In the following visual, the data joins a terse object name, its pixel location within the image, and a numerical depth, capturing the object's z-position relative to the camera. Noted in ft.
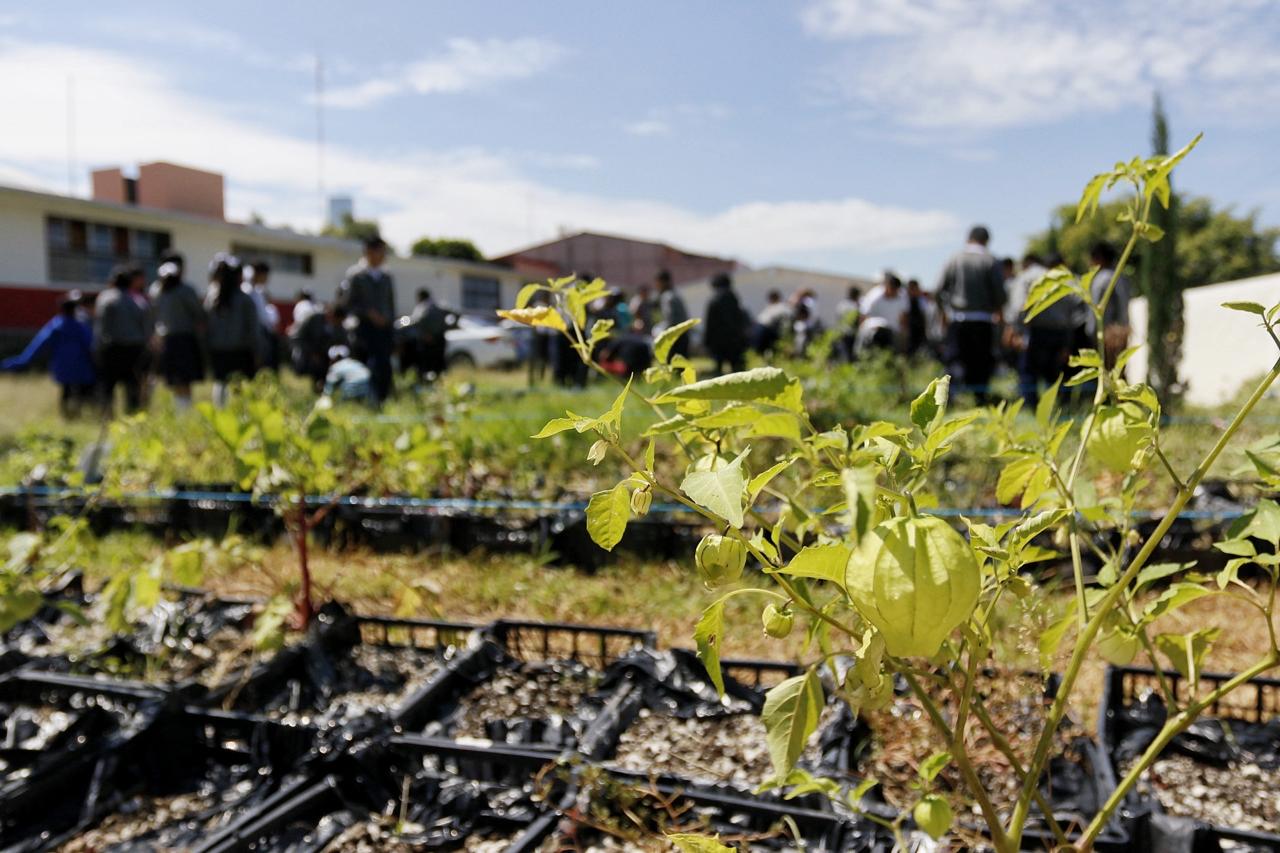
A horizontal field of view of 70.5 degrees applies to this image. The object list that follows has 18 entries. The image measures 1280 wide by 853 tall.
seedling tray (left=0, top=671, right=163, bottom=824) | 6.24
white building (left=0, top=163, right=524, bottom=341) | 49.78
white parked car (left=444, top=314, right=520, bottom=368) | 51.37
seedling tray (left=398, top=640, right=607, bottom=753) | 6.68
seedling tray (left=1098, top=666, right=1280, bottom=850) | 5.73
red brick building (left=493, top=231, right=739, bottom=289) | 113.39
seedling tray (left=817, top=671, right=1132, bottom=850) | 4.87
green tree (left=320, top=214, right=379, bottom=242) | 140.87
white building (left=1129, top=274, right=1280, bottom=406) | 32.78
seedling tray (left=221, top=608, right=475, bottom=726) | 7.23
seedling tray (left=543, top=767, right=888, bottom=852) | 4.92
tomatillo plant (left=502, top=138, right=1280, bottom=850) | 1.79
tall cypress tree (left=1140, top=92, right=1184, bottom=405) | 23.27
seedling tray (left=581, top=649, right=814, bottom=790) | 6.15
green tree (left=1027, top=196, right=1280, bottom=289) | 98.48
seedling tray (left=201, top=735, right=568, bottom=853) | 5.58
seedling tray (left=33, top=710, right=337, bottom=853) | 6.00
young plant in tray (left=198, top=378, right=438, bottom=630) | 7.29
